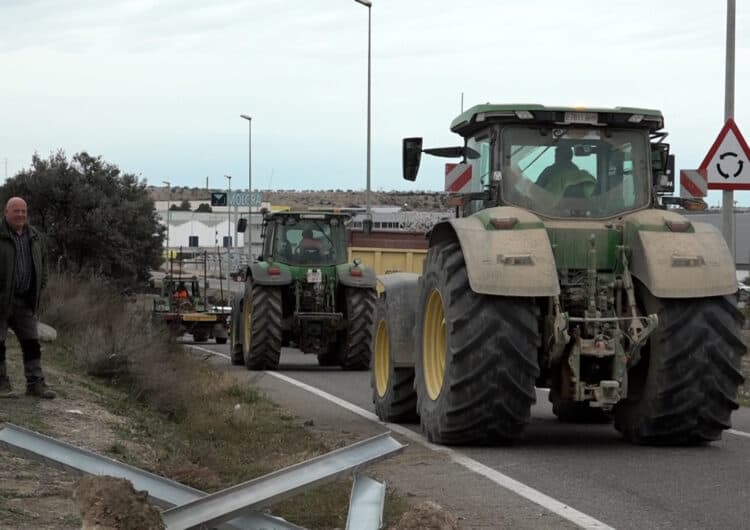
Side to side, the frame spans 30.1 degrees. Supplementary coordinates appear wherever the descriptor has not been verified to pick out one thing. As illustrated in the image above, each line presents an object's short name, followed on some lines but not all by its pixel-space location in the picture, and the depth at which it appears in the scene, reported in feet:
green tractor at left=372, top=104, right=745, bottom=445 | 35.19
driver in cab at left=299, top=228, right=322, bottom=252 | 79.53
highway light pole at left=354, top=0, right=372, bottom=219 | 134.36
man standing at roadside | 39.86
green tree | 156.87
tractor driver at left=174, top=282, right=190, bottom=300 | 134.62
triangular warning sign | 56.44
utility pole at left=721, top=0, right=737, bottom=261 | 59.72
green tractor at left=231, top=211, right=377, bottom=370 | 74.59
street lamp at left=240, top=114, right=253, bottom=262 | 226.69
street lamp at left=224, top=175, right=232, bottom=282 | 251.33
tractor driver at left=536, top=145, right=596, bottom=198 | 38.96
